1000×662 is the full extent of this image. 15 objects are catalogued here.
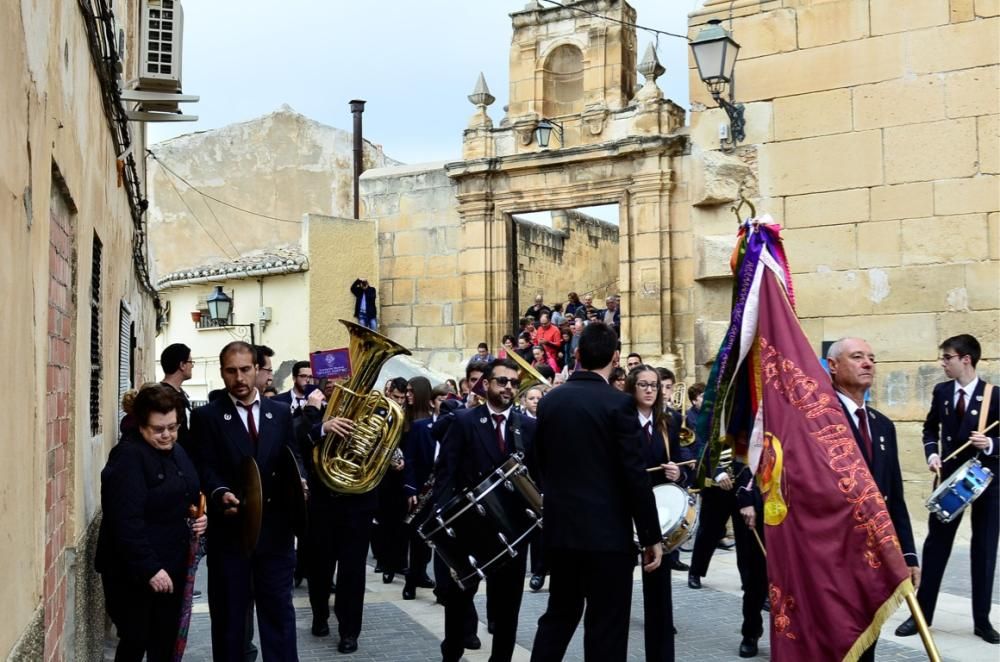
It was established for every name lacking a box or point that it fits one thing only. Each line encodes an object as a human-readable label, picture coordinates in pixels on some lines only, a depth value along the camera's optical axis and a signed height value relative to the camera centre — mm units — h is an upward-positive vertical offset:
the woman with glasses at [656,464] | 5660 -703
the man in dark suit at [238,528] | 5465 -934
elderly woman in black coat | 4676 -816
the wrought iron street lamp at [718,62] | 10258 +2705
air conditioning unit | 8031 +2195
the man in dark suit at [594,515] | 4840 -784
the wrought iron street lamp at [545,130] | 19016 +3767
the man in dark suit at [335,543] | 6770 -1313
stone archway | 17688 +2283
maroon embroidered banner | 4391 -777
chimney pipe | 24328 +4545
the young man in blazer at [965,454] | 6746 -743
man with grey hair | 4910 -392
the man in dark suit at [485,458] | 5707 -640
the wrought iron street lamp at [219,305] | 20531 +756
